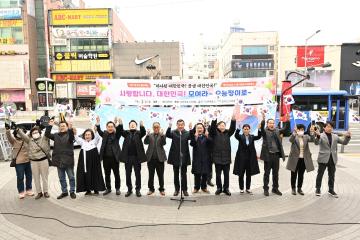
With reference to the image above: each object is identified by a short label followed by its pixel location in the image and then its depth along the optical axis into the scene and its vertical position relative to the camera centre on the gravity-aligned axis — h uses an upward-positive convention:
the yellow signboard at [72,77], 50.81 +3.25
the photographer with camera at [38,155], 6.85 -1.32
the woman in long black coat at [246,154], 7.11 -1.36
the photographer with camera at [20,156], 6.96 -1.34
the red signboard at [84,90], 51.28 +1.11
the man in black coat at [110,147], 7.00 -1.15
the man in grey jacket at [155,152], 7.08 -1.28
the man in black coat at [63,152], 6.89 -1.26
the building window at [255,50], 66.75 +10.14
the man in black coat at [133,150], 7.10 -1.24
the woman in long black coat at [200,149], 7.07 -1.24
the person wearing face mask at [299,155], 7.02 -1.35
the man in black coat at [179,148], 7.04 -1.22
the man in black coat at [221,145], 7.03 -1.12
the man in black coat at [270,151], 7.07 -1.27
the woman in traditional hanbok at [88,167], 7.03 -1.61
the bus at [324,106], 18.34 -0.63
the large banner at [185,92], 10.08 +0.14
